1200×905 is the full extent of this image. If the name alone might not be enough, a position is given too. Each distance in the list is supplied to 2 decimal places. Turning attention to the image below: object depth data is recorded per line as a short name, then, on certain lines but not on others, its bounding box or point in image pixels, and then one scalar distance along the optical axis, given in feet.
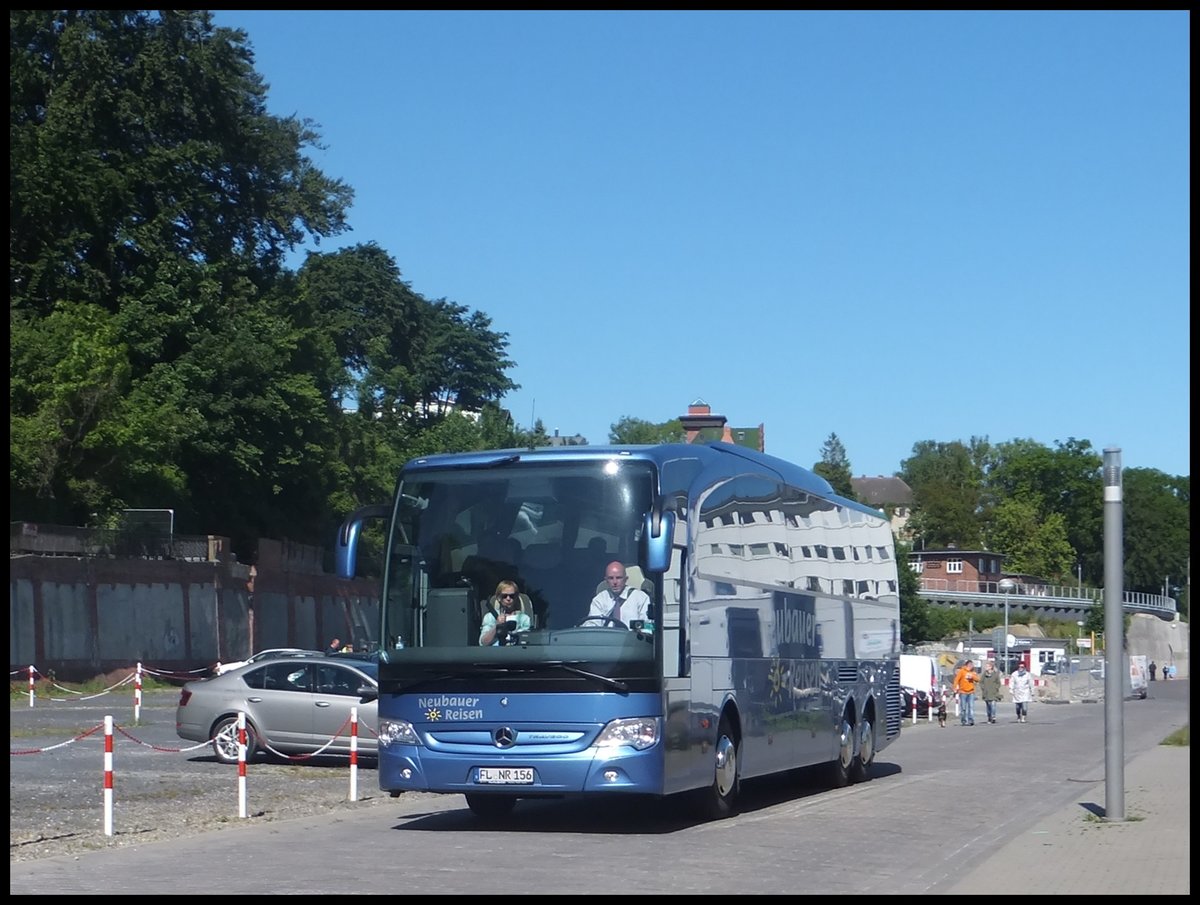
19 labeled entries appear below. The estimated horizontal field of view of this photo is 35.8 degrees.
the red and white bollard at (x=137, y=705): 116.37
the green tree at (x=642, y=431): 456.86
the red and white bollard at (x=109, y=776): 50.78
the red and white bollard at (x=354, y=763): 66.03
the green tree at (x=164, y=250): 186.91
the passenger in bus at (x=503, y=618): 52.60
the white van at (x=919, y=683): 172.96
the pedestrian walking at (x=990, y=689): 169.27
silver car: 82.53
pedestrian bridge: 469.57
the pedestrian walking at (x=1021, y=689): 167.53
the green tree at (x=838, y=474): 426.10
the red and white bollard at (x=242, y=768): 55.93
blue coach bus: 52.19
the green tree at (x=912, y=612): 382.42
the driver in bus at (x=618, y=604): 52.34
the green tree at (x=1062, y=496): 517.96
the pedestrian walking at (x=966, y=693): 163.73
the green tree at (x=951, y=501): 549.13
